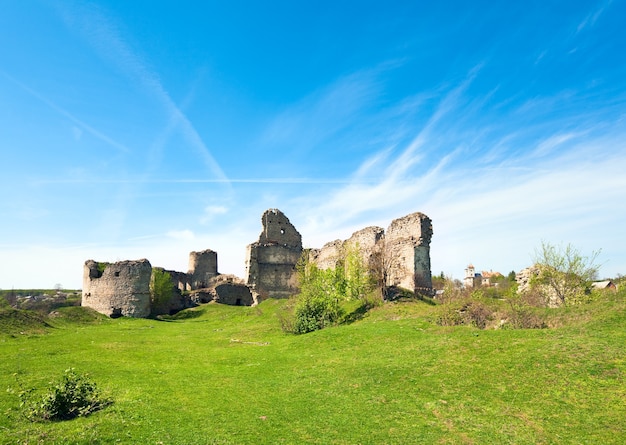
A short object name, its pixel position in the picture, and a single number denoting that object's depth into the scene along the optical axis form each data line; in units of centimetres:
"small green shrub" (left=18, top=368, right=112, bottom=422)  979
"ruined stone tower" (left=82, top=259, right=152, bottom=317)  3997
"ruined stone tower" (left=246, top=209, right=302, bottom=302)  4869
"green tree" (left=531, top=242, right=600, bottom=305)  2634
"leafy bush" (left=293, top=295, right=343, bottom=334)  2325
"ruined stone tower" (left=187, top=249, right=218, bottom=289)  6306
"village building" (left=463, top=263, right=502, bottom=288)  10044
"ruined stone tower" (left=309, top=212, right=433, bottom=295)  2900
